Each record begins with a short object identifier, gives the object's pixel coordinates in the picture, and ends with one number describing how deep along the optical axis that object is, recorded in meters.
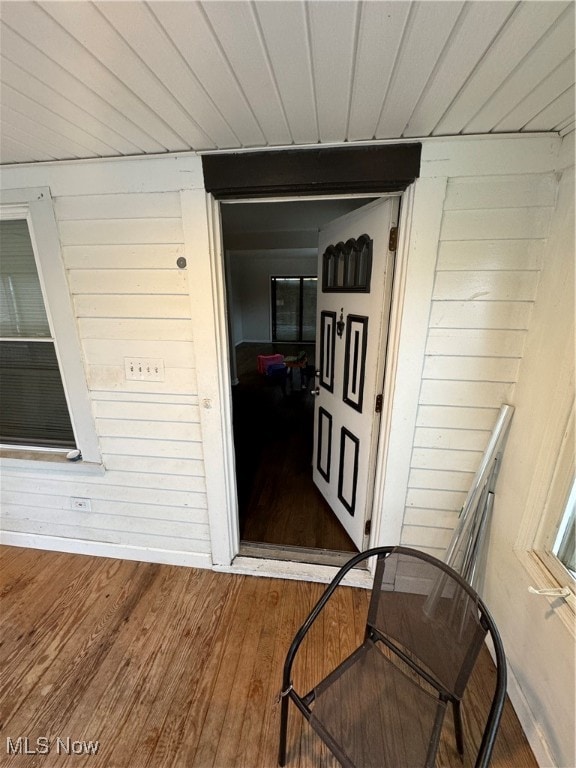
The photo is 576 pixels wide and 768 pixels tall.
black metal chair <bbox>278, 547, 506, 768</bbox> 0.86
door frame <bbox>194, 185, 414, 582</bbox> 1.33
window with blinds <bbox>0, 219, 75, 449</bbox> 1.58
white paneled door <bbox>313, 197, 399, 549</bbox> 1.48
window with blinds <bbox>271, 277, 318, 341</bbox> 8.77
